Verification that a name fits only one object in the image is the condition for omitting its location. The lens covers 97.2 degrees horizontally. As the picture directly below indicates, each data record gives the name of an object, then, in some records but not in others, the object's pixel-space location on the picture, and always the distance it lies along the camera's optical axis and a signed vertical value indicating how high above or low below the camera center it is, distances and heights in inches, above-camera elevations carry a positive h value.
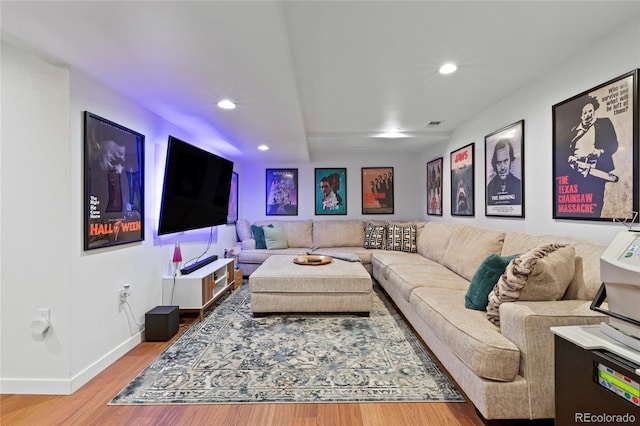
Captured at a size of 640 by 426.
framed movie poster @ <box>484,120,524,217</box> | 103.0 +16.5
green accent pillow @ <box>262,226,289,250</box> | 194.4 -17.5
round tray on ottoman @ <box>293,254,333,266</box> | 137.7 -23.8
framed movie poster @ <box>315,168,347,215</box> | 222.2 +17.2
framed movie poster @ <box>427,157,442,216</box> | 176.1 +16.9
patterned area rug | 70.1 -44.8
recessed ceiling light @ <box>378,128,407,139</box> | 160.9 +46.0
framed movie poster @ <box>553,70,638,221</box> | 65.6 +15.7
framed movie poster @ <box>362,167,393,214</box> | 221.5 +17.9
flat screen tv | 106.0 +10.6
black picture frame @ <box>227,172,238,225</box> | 191.9 +7.0
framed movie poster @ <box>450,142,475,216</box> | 136.4 +16.2
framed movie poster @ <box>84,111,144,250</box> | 76.9 +8.9
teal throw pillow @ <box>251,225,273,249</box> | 194.7 -16.8
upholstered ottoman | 119.0 -34.0
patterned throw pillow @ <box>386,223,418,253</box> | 178.7 -16.5
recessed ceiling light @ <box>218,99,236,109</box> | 95.0 +37.7
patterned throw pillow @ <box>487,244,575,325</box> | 63.9 -14.6
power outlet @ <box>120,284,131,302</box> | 89.9 -25.5
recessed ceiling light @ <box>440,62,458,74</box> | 85.7 +45.2
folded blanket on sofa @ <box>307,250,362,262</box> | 154.5 -24.7
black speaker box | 99.0 -39.9
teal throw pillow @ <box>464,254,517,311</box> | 75.4 -18.2
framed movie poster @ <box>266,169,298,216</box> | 223.5 +15.6
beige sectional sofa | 55.8 -26.6
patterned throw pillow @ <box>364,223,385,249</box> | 191.3 -16.6
